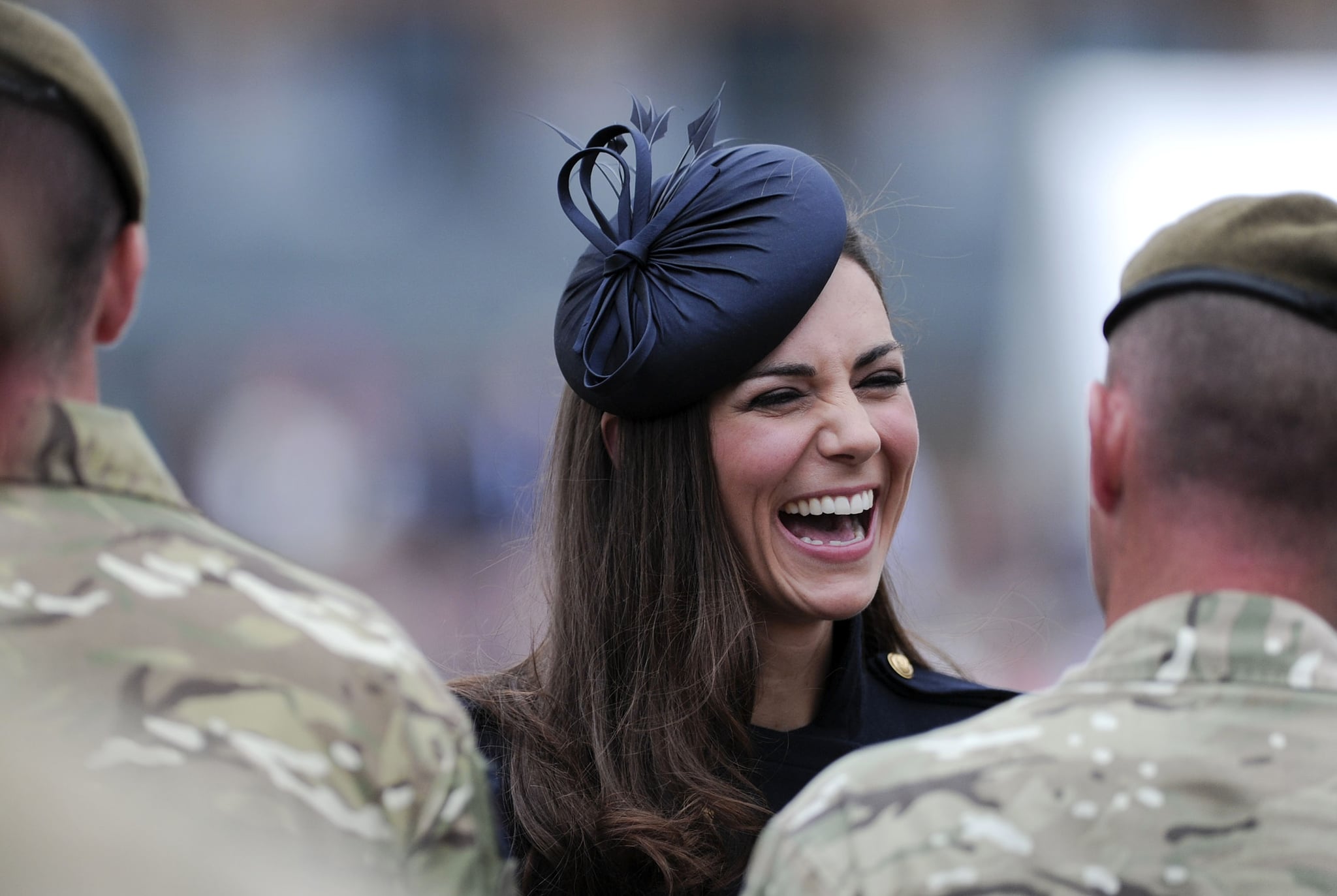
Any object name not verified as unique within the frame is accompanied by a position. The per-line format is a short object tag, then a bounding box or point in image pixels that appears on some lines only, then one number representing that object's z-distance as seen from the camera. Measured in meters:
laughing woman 12.70
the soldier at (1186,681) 12.33
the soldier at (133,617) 11.97
